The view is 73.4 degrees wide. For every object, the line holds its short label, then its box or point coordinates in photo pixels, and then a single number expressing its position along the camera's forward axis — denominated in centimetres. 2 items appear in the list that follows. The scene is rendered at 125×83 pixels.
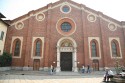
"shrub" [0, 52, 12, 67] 1429
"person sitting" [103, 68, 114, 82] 805
